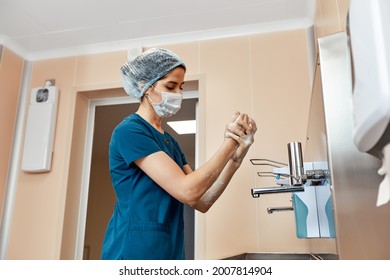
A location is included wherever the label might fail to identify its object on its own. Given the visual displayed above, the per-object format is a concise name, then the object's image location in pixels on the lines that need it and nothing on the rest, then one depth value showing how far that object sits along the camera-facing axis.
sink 1.20
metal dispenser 0.66
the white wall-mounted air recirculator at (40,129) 1.81
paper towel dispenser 0.29
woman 0.80
